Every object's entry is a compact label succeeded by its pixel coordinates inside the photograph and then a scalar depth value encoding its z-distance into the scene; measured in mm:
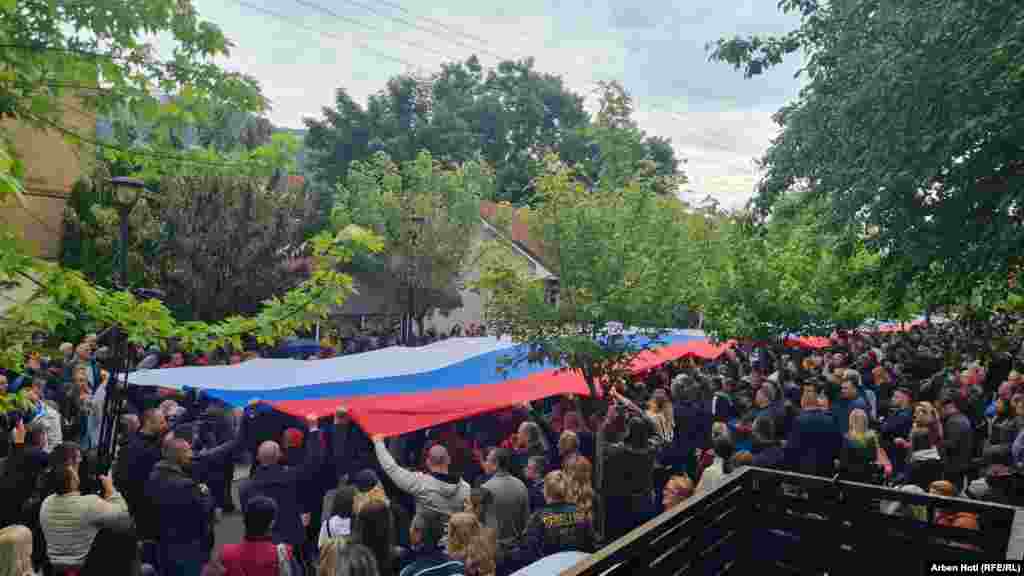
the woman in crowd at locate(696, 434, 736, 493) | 6957
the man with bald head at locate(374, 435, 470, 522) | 6449
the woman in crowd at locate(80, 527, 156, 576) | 5324
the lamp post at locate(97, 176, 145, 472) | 8656
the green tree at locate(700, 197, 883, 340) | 17906
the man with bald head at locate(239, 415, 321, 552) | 6777
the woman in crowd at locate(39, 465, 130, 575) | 5695
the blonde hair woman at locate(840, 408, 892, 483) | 7727
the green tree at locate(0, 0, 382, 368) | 3822
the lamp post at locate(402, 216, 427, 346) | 17948
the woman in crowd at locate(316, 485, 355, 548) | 6168
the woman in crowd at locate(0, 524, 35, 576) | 4879
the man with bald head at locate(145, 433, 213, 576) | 6234
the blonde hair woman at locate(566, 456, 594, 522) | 6227
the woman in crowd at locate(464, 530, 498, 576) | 5215
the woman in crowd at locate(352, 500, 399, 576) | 5406
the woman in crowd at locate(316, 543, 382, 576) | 4902
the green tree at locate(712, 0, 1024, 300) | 5996
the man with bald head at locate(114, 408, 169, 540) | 6980
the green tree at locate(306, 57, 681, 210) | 39312
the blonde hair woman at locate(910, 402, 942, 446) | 8500
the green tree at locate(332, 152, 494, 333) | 28734
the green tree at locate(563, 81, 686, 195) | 10711
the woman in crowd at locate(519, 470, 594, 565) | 5988
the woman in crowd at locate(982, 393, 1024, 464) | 7147
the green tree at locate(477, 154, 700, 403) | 9805
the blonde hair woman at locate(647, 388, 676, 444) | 10178
